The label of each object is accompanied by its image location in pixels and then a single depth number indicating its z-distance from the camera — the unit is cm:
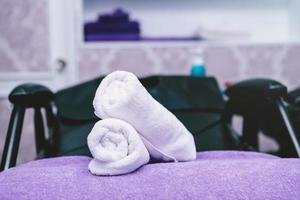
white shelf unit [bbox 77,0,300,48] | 385
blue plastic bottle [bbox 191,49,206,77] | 328
